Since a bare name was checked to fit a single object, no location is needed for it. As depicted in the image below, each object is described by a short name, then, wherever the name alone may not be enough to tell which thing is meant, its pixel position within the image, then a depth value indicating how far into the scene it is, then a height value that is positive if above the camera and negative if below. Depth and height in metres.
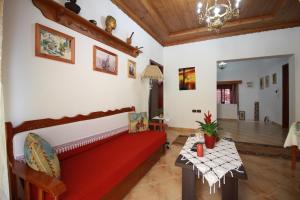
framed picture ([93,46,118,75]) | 2.32 +0.64
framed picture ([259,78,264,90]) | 7.44 +0.75
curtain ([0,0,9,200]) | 1.00 -0.38
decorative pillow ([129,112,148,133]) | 2.92 -0.47
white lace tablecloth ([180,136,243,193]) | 1.34 -0.64
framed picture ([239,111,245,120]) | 8.06 -0.92
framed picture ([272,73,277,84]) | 6.12 +0.82
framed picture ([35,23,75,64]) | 1.56 +0.63
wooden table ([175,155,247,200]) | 1.37 -0.83
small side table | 3.17 -0.57
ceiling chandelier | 2.26 +1.28
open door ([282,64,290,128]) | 5.28 +0.01
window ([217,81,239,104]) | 8.64 +0.31
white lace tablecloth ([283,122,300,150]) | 2.10 -0.55
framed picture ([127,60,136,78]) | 3.21 +0.67
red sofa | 1.05 -0.68
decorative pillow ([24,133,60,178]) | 1.09 -0.44
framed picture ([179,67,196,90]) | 4.93 +0.66
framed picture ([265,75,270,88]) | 6.91 +0.78
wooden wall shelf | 1.60 +1.00
